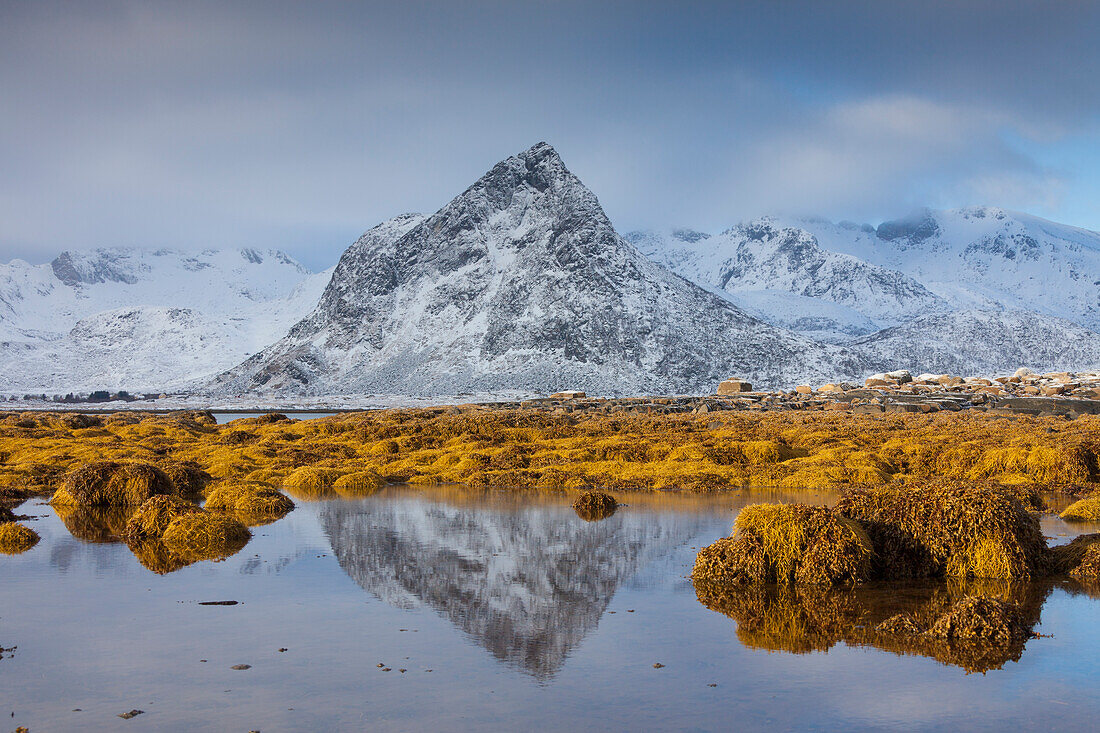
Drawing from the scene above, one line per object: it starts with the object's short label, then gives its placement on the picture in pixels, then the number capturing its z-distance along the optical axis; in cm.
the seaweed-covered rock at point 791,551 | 1614
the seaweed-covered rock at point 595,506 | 2566
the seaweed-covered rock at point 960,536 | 1653
